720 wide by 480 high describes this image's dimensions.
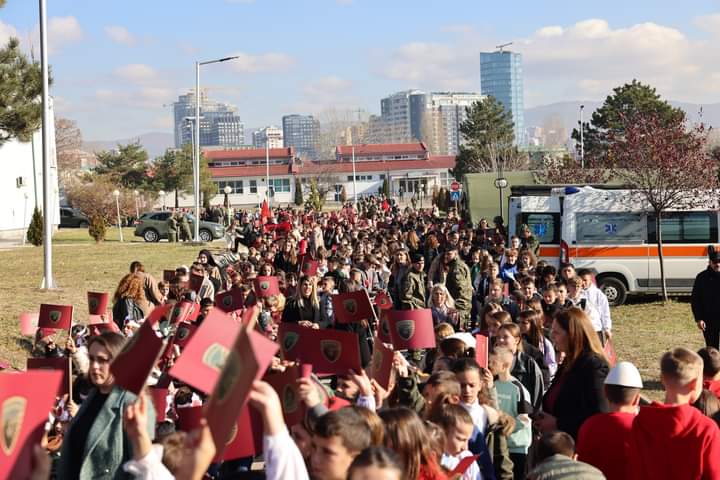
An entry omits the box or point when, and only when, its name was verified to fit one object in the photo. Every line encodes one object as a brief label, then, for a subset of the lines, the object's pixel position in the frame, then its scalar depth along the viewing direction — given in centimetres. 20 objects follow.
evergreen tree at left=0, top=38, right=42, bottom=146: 2109
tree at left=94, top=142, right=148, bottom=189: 9338
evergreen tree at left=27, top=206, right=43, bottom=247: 4034
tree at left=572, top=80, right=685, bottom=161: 6706
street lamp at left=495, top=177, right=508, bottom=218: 3544
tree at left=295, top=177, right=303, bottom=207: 10869
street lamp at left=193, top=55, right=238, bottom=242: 4016
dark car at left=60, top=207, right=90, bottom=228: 6400
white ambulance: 2134
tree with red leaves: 2152
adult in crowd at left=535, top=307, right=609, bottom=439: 659
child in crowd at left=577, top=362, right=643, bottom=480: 542
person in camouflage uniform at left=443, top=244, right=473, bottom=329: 1475
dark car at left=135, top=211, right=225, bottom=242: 4653
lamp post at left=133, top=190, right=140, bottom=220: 6469
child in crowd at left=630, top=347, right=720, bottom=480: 511
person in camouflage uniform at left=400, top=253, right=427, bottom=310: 1406
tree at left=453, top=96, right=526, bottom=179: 8938
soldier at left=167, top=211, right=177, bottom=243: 4543
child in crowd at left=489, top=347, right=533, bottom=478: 657
